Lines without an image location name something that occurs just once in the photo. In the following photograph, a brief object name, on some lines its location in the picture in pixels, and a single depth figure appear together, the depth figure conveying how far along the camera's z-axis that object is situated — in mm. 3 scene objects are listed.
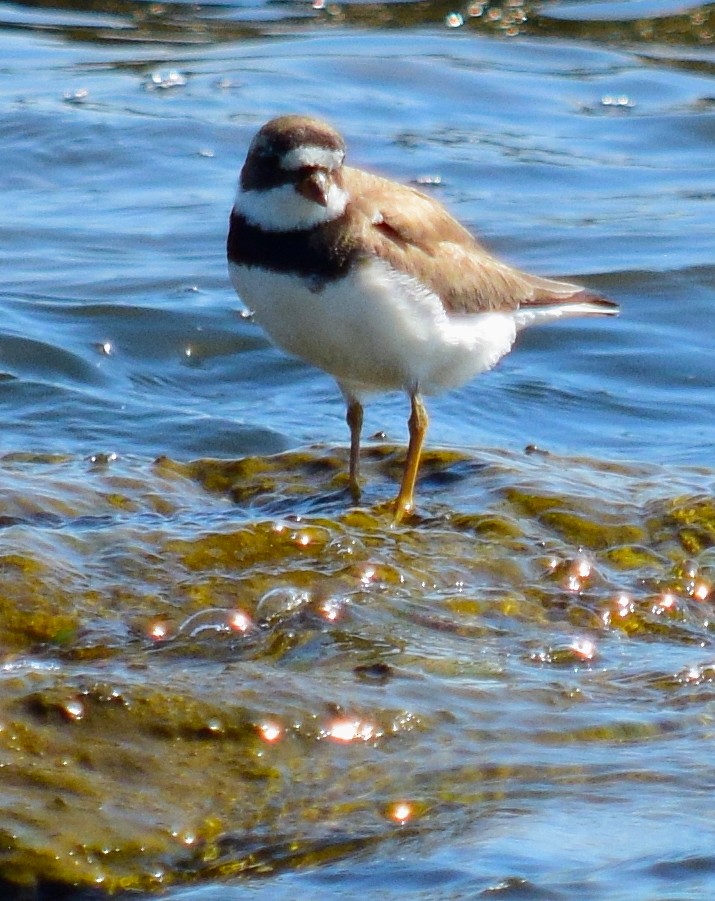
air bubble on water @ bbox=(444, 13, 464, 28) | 16969
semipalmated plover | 5309
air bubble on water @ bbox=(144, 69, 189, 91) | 14867
